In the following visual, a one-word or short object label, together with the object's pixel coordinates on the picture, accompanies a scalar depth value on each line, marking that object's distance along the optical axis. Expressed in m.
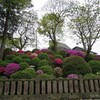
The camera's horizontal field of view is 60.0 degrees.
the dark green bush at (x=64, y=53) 9.37
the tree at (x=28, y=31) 12.99
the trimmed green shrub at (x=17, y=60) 6.52
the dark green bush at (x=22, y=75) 3.58
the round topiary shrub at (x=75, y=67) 4.92
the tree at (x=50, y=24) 12.43
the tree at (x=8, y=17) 7.83
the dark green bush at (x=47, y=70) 4.98
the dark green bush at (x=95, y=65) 6.23
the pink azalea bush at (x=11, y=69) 5.07
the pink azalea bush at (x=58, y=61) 6.91
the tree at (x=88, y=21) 8.10
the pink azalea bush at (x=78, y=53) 8.69
